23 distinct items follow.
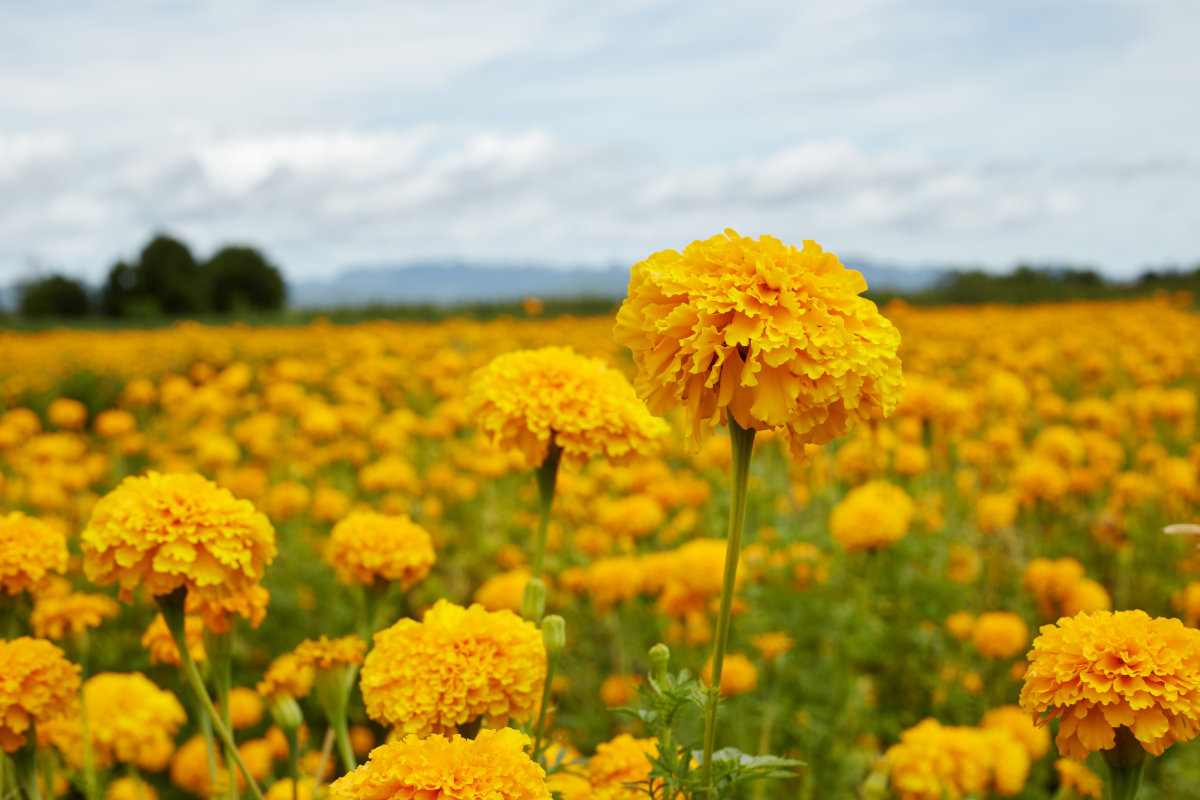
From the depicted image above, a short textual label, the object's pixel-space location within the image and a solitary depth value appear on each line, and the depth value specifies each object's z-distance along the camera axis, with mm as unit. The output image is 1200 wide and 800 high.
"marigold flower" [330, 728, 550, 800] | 628
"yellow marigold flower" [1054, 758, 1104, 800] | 971
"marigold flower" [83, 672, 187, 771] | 983
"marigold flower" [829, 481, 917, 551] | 1238
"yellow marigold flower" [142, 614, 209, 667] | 852
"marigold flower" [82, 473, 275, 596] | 769
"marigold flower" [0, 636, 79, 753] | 790
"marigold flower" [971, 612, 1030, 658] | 1285
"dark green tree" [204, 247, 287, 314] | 35066
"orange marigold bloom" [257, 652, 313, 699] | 829
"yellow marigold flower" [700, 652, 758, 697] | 1115
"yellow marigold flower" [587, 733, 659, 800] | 758
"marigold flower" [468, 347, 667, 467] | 835
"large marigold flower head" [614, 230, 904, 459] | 671
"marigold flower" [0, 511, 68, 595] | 838
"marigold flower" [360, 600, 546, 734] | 725
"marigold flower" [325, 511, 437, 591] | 887
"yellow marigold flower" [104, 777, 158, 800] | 1082
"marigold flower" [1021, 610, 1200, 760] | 691
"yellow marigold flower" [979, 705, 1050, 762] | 1081
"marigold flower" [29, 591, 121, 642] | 959
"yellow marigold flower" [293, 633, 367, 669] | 821
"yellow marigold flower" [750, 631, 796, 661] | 1132
